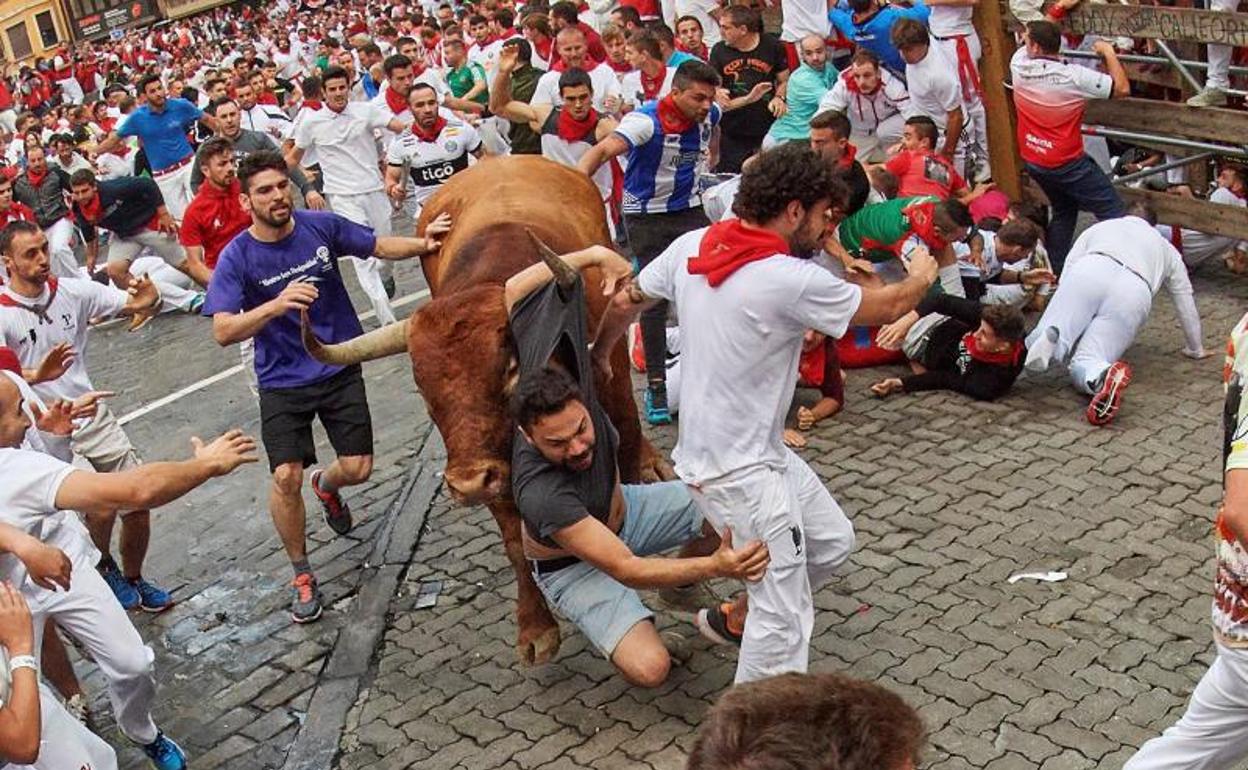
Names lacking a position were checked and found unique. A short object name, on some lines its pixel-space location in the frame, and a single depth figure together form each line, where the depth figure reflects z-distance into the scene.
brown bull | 6.10
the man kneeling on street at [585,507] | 5.42
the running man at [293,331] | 7.54
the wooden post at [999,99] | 11.20
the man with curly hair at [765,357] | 5.18
